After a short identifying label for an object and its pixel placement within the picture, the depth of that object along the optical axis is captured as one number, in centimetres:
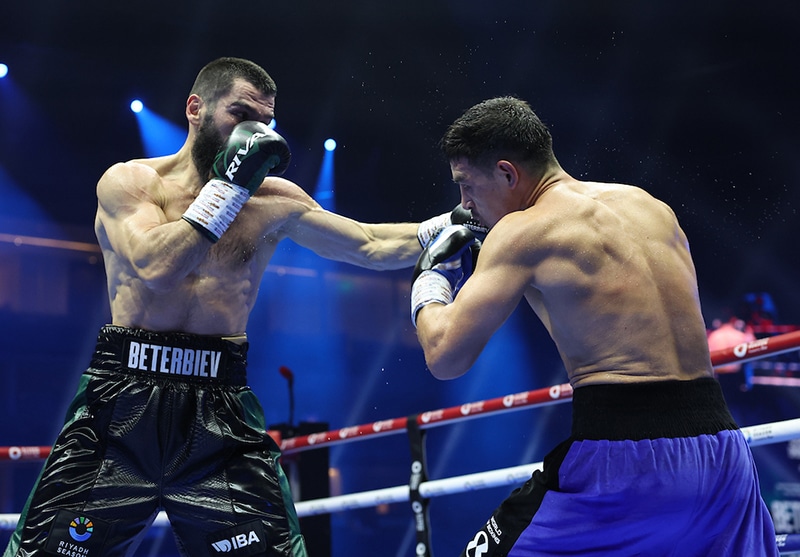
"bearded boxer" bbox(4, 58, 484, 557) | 206
